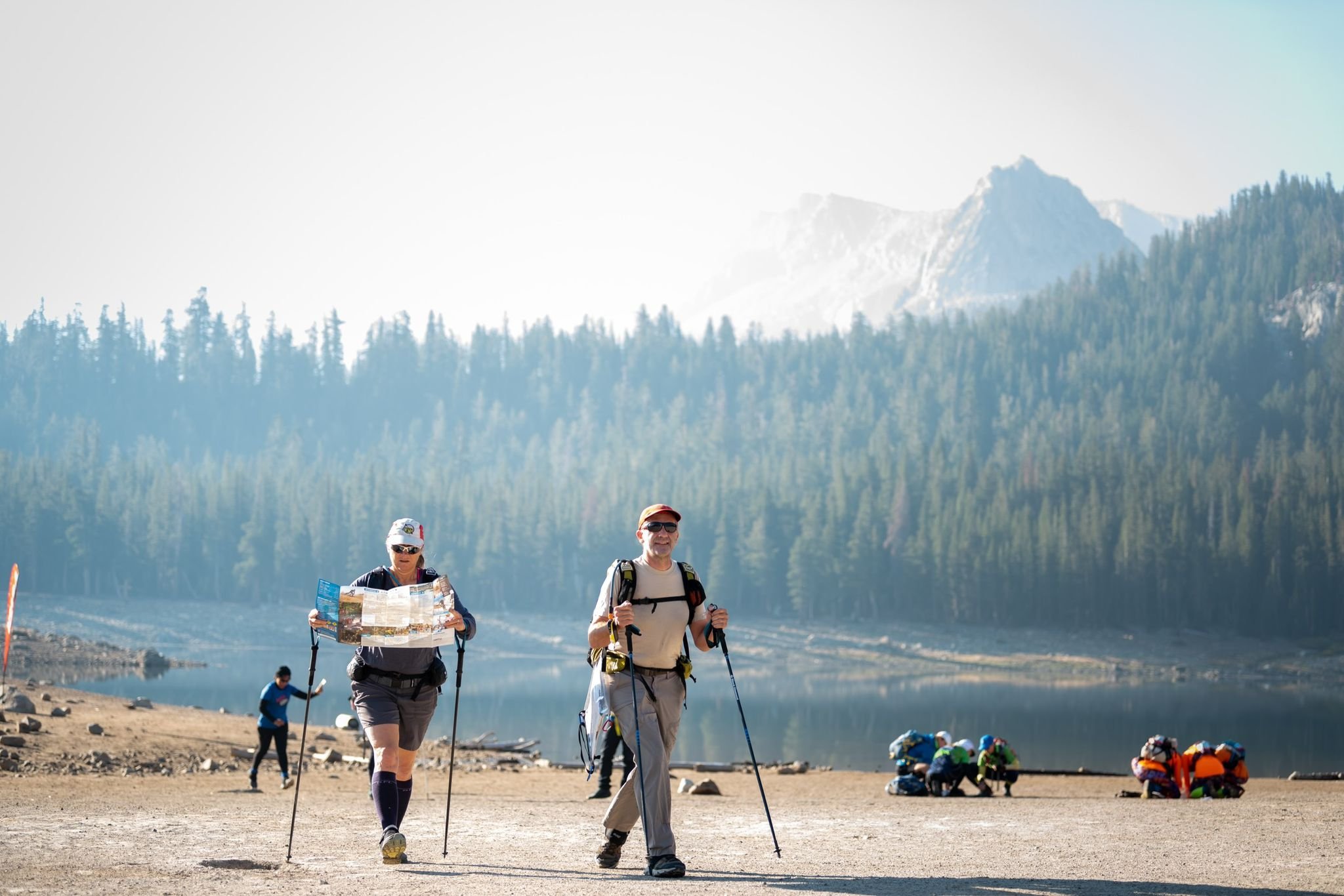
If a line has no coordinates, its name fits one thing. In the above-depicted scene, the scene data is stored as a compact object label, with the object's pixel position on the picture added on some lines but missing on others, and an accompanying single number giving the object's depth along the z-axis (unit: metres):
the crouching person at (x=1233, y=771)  19.80
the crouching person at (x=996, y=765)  21.69
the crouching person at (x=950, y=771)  21.19
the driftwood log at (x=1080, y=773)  28.12
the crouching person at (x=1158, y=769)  20.06
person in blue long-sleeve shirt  20.47
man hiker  10.61
